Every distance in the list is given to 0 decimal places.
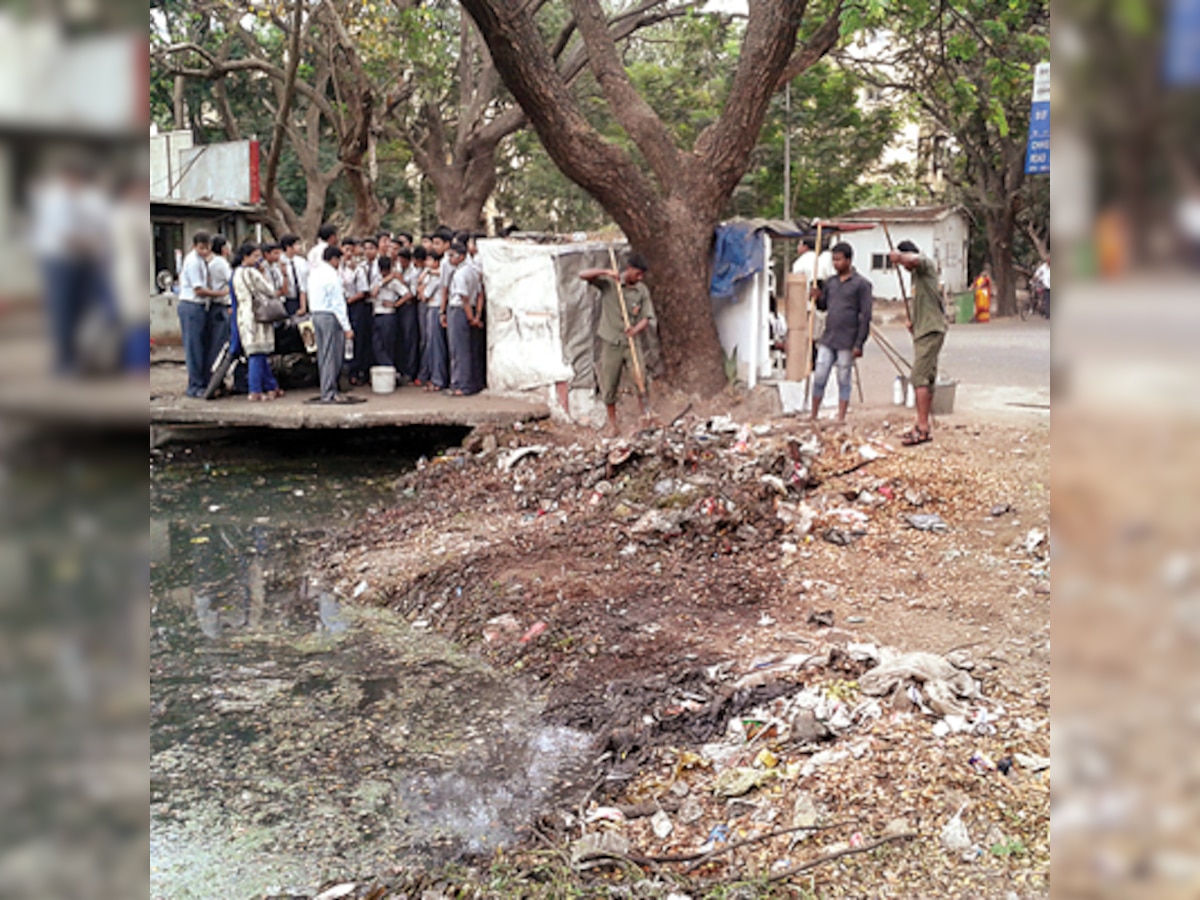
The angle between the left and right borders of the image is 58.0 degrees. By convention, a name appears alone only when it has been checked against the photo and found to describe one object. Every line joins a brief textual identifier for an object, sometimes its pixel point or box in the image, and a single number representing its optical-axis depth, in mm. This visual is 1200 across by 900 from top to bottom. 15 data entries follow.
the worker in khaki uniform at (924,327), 8859
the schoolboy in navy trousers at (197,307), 11055
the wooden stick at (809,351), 10547
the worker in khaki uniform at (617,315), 9945
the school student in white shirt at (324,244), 10930
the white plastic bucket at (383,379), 11891
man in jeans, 9406
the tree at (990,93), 9977
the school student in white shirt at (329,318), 10758
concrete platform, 10586
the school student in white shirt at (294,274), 11938
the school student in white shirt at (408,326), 12344
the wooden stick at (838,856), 3453
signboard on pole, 5988
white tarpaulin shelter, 11141
